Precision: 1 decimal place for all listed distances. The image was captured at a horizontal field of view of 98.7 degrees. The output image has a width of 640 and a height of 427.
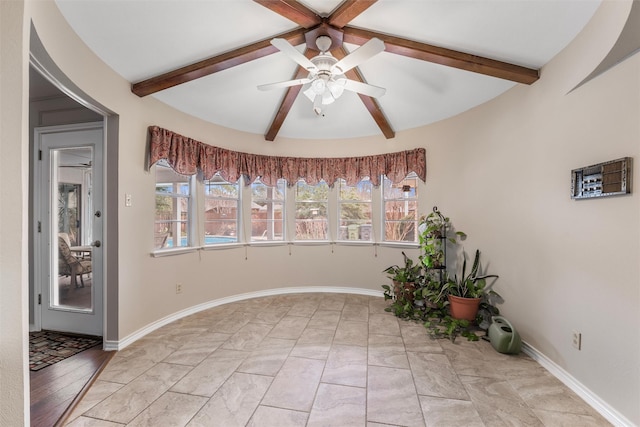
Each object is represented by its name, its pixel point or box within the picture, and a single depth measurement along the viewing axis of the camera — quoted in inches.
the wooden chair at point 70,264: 114.2
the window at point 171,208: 126.1
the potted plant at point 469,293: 116.6
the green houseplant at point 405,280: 139.5
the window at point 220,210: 150.3
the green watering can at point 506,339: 96.4
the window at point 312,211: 179.3
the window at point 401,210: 164.7
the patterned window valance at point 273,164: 122.2
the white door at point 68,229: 108.2
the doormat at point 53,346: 92.0
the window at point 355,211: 175.6
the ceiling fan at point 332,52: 82.1
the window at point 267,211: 169.6
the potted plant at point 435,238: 135.5
